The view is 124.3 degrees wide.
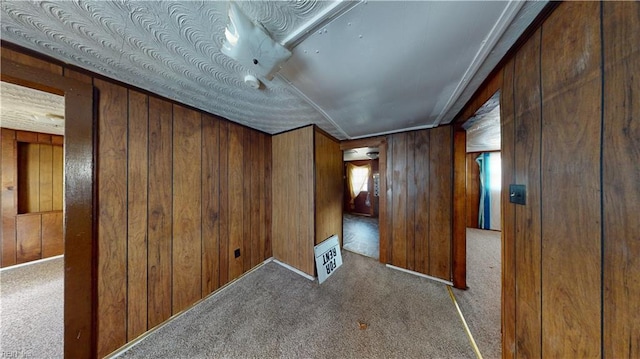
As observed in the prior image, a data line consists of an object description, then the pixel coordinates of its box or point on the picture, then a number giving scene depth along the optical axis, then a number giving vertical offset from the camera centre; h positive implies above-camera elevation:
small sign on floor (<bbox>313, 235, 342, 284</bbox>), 2.15 -1.07
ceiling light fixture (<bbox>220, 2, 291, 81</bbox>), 0.75 +0.68
